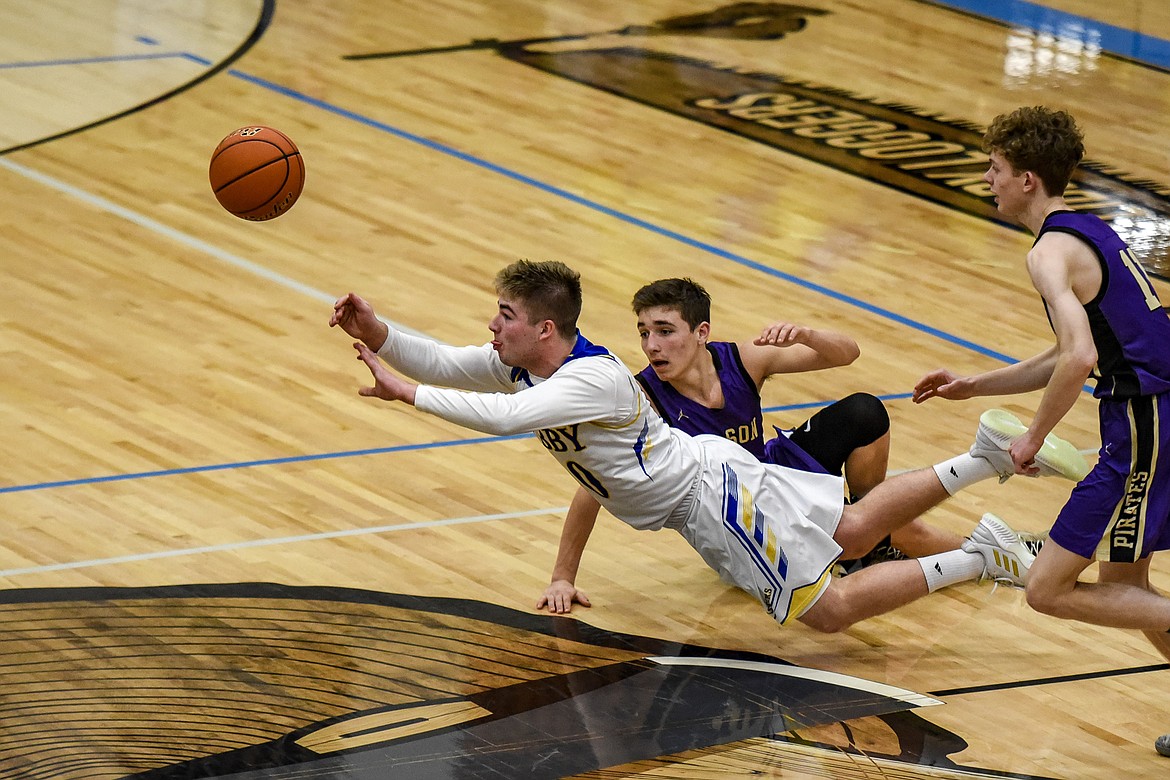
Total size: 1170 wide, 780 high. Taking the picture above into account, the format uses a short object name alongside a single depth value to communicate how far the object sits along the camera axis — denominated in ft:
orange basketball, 41.29
